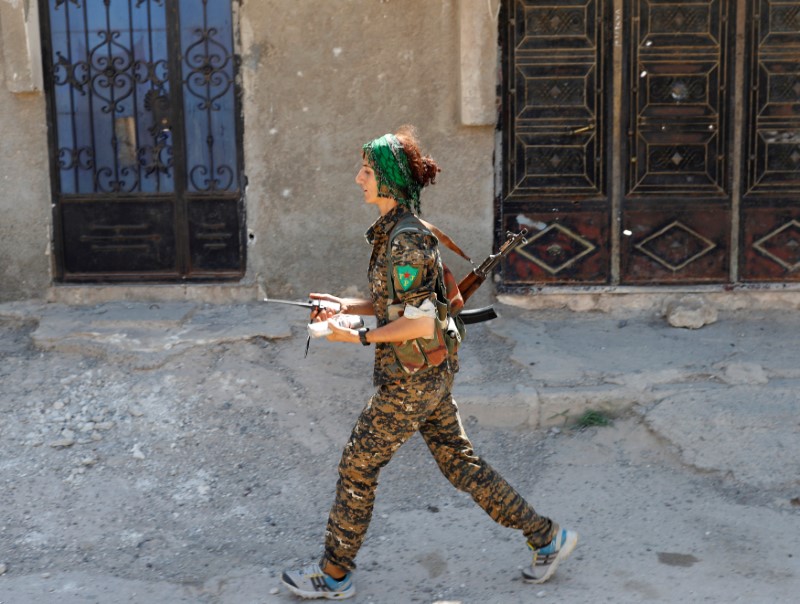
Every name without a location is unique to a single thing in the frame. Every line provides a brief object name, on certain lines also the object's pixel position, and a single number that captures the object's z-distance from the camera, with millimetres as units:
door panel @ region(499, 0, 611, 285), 6367
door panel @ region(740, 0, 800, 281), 6430
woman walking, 3516
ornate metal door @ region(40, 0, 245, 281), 6383
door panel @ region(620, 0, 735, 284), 6395
